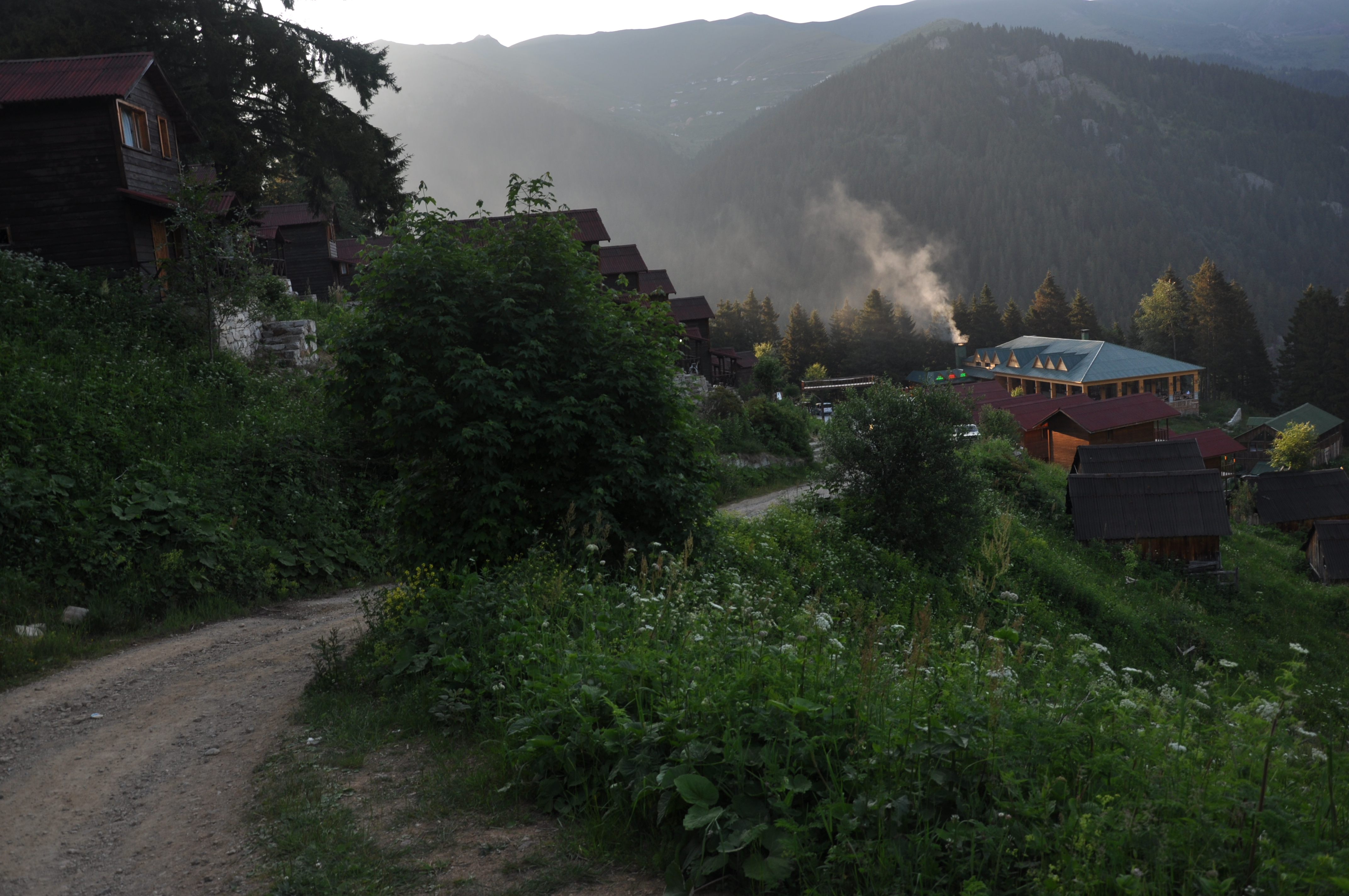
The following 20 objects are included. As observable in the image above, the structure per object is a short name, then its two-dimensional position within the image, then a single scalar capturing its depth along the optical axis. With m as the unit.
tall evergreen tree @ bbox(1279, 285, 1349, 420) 86.06
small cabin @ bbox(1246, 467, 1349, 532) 48.16
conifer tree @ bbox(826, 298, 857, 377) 99.94
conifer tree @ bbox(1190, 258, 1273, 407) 96.62
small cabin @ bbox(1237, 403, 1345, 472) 72.62
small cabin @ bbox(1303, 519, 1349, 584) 37.69
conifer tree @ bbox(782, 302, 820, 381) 97.62
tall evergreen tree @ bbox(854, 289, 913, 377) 98.62
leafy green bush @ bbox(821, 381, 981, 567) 22.39
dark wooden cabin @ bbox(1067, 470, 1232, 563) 33.91
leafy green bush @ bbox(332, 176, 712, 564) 10.52
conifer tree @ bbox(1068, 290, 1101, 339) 107.31
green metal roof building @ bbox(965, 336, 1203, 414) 84.00
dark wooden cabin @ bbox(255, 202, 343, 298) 42.84
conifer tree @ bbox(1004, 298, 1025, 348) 109.94
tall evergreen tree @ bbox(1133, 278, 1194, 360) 104.25
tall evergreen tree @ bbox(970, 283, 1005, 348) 109.44
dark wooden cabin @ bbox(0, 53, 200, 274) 22.72
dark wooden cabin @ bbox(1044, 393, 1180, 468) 56.06
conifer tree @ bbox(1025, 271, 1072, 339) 107.88
